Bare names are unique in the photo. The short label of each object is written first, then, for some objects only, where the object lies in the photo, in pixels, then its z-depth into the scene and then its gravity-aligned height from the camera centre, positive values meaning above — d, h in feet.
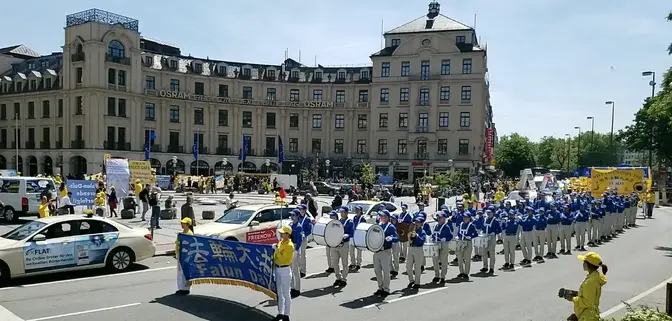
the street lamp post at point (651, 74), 139.44 +18.86
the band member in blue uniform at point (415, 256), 41.11 -8.26
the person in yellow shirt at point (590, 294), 21.24 -5.66
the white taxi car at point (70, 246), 39.22 -7.97
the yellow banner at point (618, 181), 109.60 -6.41
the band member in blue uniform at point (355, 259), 48.96 -10.37
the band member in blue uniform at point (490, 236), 48.93 -7.98
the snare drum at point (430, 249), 42.60 -8.04
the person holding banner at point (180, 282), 36.81 -9.33
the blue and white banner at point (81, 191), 74.23 -6.87
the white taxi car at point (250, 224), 50.19 -7.69
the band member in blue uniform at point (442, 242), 43.62 -7.62
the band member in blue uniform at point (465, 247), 46.09 -8.40
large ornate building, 190.39 +14.73
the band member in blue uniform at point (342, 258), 41.50 -8.66
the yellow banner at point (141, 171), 99.66 -5.31
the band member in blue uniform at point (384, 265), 38.50 -8.43
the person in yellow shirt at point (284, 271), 30.07 -7.05
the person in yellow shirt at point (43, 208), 56.13 -6.97
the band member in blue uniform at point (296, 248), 37.40 -7.25
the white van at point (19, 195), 73.61 -7.36
